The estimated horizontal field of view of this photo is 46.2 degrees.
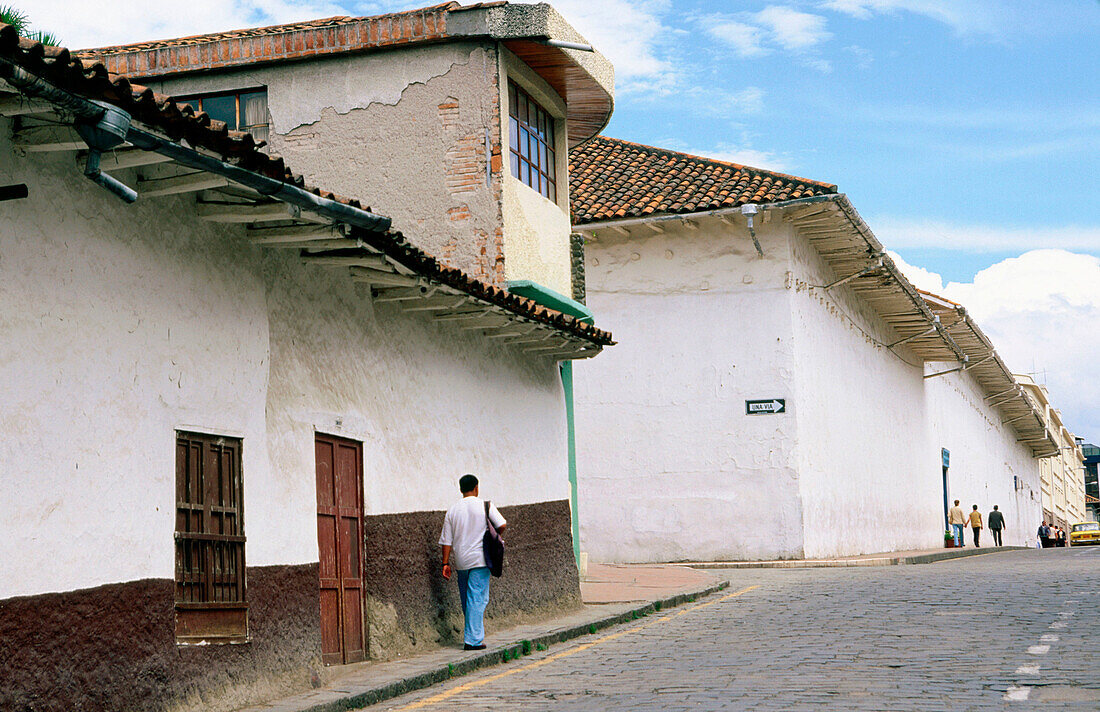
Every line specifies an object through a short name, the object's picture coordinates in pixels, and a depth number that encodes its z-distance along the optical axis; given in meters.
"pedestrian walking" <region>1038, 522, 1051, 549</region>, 55.79
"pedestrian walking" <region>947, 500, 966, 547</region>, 38.30
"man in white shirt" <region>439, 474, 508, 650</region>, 11.04
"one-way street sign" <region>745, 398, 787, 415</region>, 23.61
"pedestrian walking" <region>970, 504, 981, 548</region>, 40.78
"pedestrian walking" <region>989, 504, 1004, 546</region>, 43.28
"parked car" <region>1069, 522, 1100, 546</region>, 57.09
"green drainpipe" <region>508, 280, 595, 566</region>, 15.07
